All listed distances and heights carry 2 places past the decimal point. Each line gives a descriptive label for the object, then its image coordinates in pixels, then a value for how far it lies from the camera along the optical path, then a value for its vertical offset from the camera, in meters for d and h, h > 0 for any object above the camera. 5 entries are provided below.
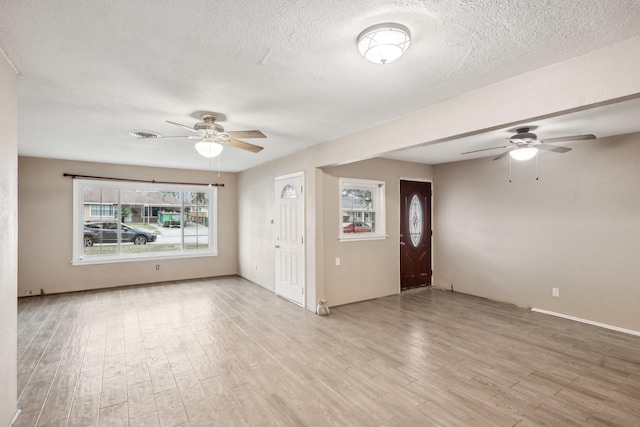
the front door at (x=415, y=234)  6.00 -0.33
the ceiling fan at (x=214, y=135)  3.02 +0.84
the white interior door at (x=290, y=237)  5.03 -0.30
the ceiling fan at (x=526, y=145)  3.55 +0.85
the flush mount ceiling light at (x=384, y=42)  1.70 +1.00
